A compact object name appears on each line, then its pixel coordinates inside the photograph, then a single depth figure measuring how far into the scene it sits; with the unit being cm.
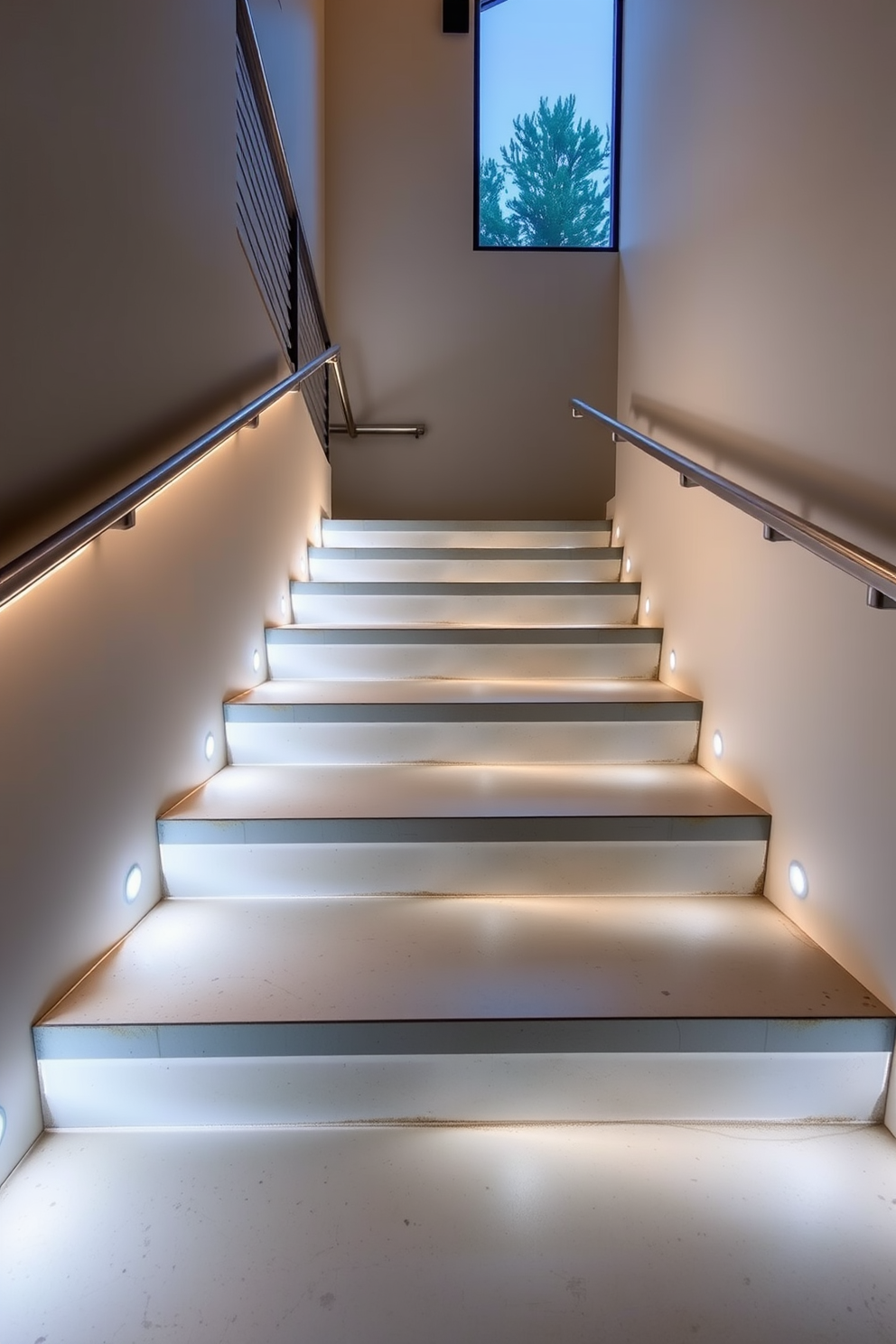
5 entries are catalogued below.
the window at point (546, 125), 512
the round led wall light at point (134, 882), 174
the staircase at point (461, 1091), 112
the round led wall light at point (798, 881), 178
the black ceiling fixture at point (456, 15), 498
